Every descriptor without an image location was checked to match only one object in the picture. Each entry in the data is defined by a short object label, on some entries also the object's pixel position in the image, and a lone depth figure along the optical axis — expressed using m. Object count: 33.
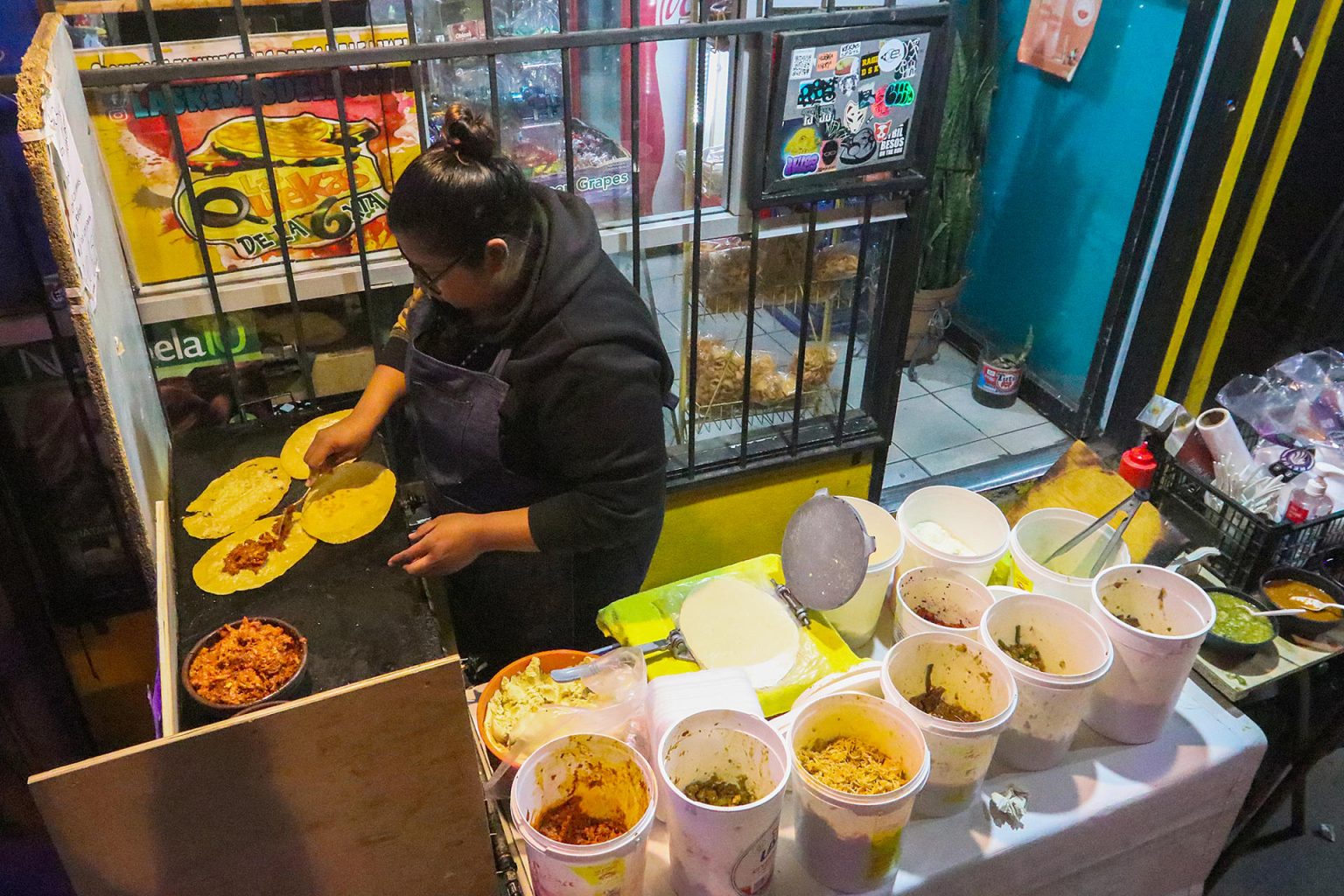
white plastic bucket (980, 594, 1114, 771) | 1.34
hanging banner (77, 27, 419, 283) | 1.68
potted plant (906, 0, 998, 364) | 3.71
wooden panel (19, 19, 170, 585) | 1.04
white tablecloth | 1.35
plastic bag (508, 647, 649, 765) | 1.30
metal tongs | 1.62
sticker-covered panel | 1.98
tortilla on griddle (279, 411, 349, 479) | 1.69
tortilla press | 1.49
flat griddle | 1.31
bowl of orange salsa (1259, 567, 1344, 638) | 1.80
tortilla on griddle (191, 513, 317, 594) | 1.44
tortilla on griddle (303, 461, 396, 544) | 1.56
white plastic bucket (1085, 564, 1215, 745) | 1.39
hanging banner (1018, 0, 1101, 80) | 3.37
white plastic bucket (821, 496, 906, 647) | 1.56
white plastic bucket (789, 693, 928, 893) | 1.20
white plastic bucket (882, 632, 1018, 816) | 1.28
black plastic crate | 1.97
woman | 1.42
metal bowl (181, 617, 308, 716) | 1.18
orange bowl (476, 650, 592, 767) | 1.43
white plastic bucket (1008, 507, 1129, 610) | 1.61
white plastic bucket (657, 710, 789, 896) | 1.13
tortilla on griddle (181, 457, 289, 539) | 1.55
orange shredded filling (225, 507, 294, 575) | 1.46
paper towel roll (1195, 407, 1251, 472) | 2.10
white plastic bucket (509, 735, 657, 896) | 1.11
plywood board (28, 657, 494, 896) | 1.00
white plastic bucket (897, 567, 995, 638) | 1.53
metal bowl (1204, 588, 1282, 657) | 1.73
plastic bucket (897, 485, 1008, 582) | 1.72
